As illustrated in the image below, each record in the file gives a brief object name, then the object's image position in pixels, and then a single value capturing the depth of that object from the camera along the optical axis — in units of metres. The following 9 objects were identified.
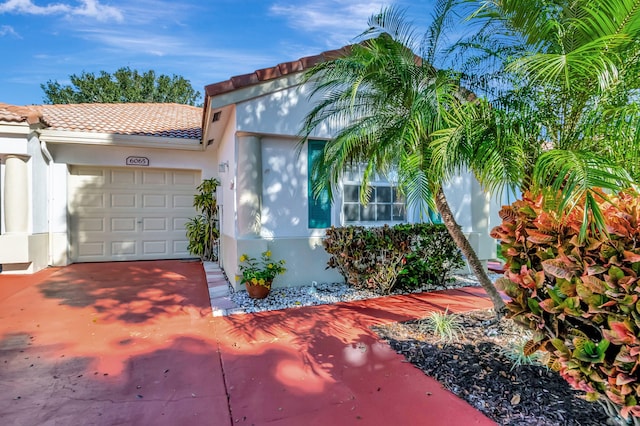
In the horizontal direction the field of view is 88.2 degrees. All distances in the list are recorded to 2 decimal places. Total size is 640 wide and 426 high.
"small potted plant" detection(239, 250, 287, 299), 6.20
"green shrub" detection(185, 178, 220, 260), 10.38
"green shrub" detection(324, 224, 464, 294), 6.52
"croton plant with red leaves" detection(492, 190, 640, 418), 2.06
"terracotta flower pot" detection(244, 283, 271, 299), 6.21
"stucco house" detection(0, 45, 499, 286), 6.78
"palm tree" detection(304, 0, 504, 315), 3.73
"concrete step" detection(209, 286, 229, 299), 6.67
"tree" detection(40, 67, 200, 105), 30.89
